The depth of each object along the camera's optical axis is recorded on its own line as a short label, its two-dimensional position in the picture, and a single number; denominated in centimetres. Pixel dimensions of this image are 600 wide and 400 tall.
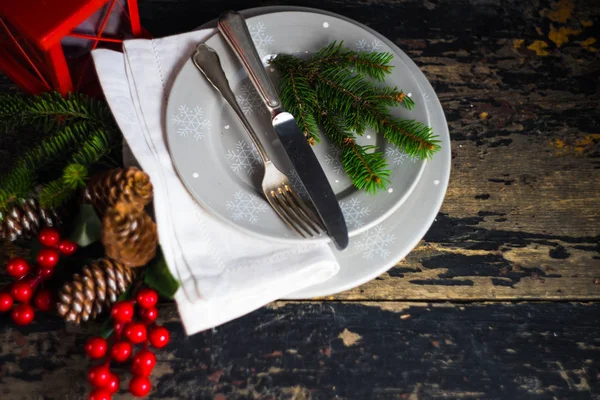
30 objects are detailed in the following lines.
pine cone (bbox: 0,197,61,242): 59
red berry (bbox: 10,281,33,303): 57
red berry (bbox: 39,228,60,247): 57
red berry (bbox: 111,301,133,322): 56
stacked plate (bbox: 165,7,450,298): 59
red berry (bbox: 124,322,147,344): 56
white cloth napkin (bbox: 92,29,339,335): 57
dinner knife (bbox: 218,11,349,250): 58
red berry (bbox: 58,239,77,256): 58
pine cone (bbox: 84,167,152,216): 53
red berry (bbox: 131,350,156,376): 57
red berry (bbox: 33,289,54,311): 59
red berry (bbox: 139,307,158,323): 58
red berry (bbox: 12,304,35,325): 58
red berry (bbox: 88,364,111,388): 54
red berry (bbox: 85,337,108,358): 55
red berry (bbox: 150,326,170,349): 58
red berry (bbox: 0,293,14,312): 57
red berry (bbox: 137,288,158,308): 57
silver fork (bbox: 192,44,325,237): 59
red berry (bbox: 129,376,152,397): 56
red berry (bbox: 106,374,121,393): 55
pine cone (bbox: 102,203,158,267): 51
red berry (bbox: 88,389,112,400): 54
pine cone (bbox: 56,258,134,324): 55
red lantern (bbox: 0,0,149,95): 53
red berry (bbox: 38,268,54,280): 59
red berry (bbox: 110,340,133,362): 56
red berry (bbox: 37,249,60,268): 57
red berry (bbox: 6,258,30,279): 57
